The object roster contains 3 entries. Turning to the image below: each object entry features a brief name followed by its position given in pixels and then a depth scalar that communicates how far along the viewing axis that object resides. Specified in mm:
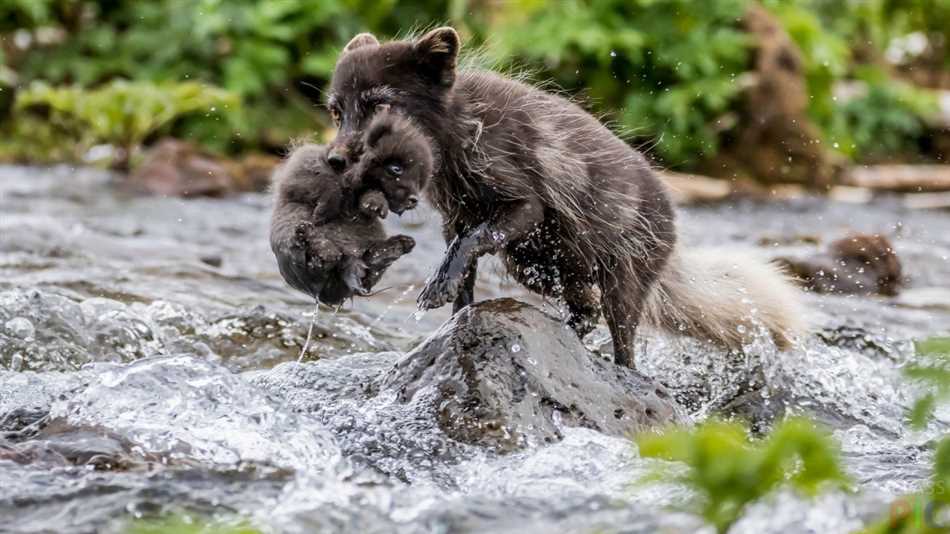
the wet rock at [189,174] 22437
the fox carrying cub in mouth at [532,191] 9016
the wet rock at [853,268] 15930
